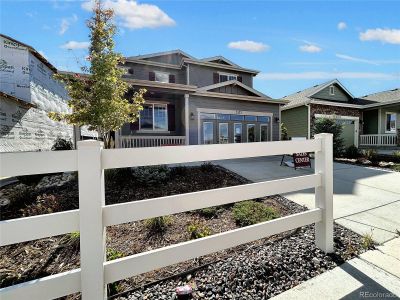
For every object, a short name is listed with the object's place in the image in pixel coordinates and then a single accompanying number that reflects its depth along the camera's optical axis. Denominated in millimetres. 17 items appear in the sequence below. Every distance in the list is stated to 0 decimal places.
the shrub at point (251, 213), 3774
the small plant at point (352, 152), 14192
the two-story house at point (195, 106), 13070
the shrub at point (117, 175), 5996
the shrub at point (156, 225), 3503
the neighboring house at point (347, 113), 17375
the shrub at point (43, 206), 4086
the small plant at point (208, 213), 4062
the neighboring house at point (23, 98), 10461
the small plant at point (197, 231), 3238
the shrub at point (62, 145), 9445
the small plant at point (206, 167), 7460
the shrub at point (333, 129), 13719
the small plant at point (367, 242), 3043
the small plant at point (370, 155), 13053
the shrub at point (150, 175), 5879
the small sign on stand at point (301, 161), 8997
